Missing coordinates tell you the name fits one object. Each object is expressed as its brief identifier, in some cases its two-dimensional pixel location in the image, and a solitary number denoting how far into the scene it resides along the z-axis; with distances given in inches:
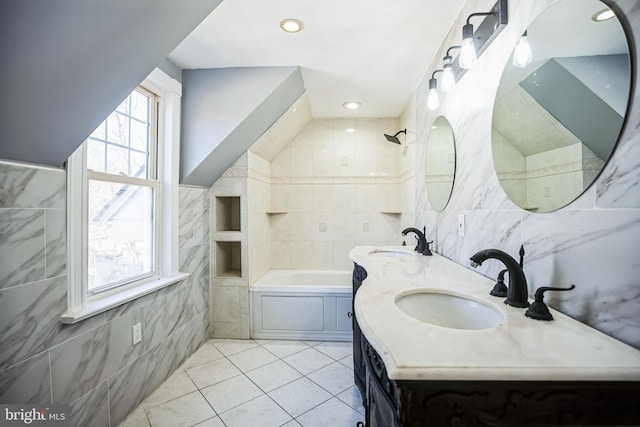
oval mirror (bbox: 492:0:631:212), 28.6
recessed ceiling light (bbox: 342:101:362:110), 117.5
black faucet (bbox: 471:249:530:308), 35.5
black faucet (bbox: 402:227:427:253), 78.7
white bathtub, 105.8
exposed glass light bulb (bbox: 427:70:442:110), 68.8
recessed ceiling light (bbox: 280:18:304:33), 66.8
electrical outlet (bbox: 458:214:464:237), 62.4
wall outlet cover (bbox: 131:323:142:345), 69.1
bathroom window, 56.2
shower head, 123.0
